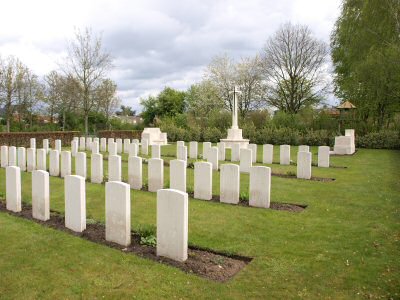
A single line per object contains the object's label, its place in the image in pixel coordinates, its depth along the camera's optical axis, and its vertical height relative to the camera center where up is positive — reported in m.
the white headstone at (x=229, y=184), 7.58 -1.17
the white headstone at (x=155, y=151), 14.37 -0.90
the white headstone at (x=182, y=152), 13.83 -0.92
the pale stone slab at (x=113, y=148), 15.23 -0.84
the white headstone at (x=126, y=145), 18.56 -0.88
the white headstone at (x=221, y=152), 15.00 -0.97
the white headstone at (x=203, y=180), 7.86 -1.15
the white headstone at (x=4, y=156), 13.42 -1.08
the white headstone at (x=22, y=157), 12.90 -1.08
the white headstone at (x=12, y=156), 12.99 -1.04
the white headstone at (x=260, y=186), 7.17 -1.16
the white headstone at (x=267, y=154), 14.31 -0.98
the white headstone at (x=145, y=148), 17.77 -0.96
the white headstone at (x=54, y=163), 11.14 -1.11
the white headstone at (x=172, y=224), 4.52 -1.24
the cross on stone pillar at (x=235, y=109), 20.23 +1.20
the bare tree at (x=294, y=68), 35.25 +6.44
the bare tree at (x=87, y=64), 27.88 +5.17
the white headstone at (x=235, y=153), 14.73 -0.98
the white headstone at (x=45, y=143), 18.75 -0.82
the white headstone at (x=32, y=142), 18.99 -0.76
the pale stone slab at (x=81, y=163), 10.11 -1.00
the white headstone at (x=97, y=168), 9.90 -1.11
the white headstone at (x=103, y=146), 20.03 -0.99
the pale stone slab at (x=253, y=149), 14.80 -0.87
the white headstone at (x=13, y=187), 6.87 -1.18
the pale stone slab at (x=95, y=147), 16.13 -0.85
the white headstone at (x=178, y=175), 7.94 -1.04
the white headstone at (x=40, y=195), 6.21 -1.20
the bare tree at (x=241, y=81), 38.78 +5.59
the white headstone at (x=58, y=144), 18.31 -0.83
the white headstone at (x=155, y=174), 8.65 -1.10
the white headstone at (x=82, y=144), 21.01 -0.93
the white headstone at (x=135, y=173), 9.22 -1.16
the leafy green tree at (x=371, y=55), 20.52 +4.91
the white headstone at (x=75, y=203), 5.54 -1.21
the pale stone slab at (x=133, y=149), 15.17 -0.87
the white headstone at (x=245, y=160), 11.02 -0.95
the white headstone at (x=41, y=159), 12.06 -1.07
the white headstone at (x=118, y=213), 5.05 -1.23
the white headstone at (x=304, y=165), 10.41 -1.03
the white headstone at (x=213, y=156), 11.81 -0.90
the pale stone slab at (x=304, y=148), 13.83 -0.71
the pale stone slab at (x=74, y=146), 18.06 -0.92
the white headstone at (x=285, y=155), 13.94 -0.99
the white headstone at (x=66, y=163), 10.66 -1.05
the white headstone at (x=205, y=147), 14.76 -0.75
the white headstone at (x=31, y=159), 12.35 -1.09
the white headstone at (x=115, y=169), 9.48 -1.09
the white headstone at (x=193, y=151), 16.20 -1.00
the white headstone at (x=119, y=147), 18.62 -0.97
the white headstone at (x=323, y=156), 13.11 -0.96
